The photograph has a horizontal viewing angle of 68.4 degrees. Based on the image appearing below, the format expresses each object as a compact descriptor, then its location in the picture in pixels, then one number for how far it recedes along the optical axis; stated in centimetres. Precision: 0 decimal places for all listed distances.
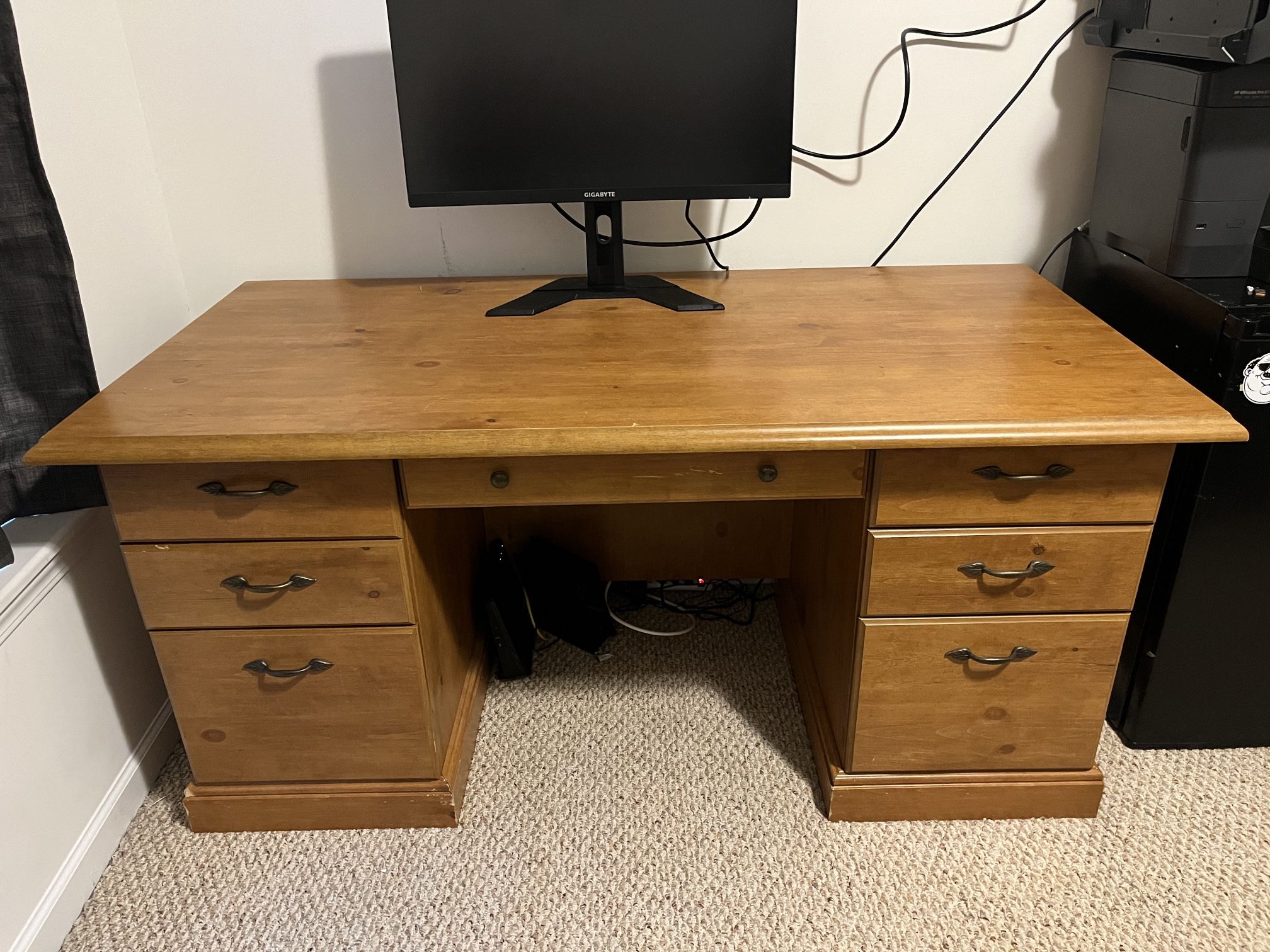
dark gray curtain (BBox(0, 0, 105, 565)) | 118
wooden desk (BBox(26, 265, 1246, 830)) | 112
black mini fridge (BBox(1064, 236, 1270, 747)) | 129
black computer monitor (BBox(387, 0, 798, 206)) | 139
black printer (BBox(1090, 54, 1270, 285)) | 129
